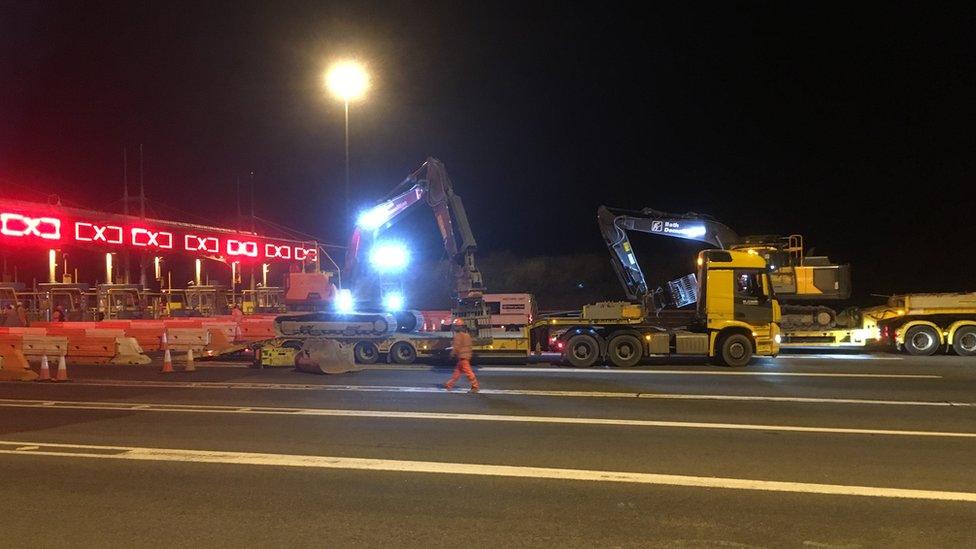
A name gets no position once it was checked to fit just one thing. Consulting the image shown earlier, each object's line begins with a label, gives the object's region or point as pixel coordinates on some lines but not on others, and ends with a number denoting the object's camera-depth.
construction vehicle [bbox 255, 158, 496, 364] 19.70
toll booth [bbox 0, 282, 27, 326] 30.40
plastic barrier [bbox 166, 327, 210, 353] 22.48
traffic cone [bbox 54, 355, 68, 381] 16.78
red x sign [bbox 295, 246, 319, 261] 47.21
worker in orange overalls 13.38
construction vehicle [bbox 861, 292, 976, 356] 20.50
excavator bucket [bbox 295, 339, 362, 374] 17.50
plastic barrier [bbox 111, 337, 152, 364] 20.47
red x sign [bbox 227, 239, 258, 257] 42.47
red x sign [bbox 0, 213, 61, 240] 30.22
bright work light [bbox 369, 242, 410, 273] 21.52
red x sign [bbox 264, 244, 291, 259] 44.94
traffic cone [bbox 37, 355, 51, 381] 16.94
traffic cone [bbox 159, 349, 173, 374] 18.08
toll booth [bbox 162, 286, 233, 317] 38.81
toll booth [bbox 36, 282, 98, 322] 34.12
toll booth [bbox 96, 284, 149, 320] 34.38
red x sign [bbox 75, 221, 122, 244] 33.53
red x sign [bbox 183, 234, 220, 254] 39.94
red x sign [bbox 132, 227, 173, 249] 36.59
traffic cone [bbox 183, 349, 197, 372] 18.56
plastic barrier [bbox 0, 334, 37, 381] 17.38
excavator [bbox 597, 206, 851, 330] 22.69
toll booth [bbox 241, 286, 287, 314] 33.28
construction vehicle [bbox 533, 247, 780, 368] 18.38
